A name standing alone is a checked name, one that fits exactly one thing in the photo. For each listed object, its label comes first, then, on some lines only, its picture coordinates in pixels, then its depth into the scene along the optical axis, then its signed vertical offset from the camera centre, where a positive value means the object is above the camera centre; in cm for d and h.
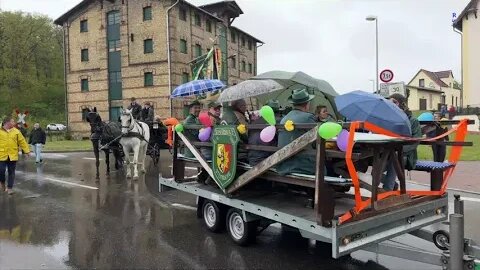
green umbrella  823 +81
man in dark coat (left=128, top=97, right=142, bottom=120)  1634 +67
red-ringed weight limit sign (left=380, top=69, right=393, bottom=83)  1564 +175
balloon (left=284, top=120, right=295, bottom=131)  509 -1
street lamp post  2233 +536
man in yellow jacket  1102 -50
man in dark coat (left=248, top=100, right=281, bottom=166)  590 -35
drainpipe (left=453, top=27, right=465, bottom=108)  4194 +670
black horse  1420 -19
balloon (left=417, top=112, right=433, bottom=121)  889 +14
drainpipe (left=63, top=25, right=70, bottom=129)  4278 +591
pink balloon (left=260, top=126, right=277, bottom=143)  560 -10
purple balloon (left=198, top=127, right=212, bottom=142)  702 -13
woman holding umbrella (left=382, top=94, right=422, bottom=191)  556 -50
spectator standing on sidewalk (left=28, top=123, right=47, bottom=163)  1952 -52
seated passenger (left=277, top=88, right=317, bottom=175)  532 -12
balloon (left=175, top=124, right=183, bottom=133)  763 -3
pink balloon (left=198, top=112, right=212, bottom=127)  691 +11
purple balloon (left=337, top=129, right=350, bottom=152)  454 -15
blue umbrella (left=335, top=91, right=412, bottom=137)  517 +14
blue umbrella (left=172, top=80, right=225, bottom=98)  1261 +113
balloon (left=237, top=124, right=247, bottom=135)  614 -5
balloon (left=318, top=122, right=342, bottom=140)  434 -5
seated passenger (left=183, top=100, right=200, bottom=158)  775 +8
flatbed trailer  439 -106
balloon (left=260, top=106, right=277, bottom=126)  557 +14
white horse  1366 -32
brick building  3744 +696
